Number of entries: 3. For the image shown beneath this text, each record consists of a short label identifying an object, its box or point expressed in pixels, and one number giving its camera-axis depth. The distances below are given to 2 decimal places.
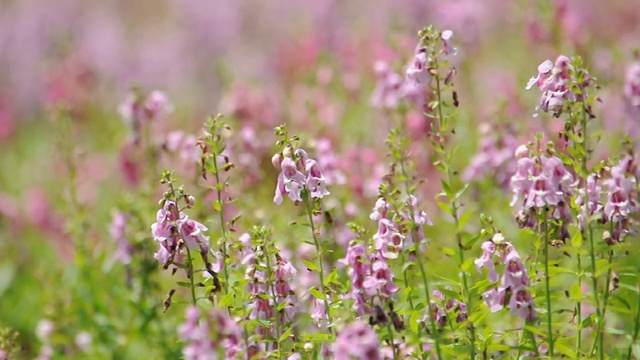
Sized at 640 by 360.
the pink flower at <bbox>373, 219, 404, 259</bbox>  6.27
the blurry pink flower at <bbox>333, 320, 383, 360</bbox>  5.13
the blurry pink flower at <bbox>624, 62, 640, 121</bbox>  8.89
